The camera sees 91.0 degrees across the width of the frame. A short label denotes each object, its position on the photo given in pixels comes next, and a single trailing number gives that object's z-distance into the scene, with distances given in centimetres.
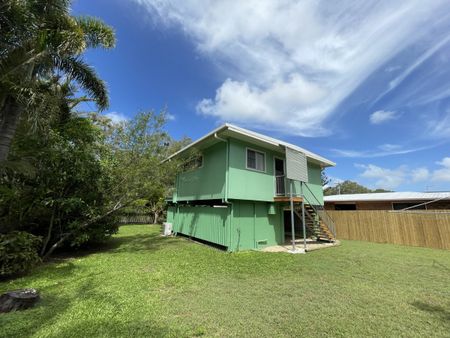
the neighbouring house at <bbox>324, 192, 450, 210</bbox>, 1669
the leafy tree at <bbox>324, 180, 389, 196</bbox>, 5984
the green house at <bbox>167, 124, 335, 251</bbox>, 958
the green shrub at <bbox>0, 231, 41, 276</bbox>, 535
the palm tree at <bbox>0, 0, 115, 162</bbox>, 657
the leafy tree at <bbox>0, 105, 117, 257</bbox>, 720
